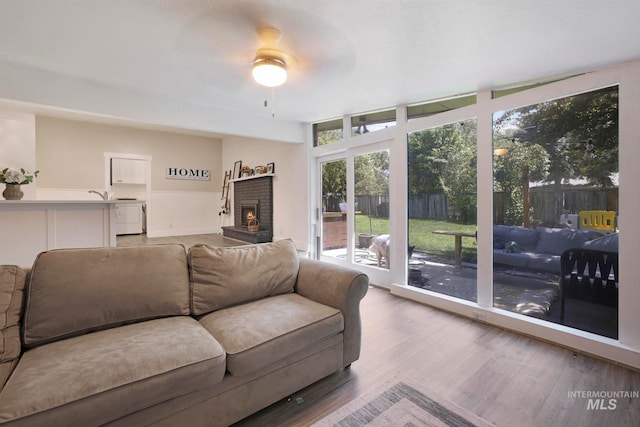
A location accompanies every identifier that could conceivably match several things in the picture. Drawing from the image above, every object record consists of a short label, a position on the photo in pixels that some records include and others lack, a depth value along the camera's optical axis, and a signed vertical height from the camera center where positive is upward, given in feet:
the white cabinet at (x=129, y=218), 24.39 -0.61
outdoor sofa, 7.62 -1.05
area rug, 4.91 -3.66
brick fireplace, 19.52 +0.19
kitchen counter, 9.65 -0.53
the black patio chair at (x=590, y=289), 7.34 -2.23
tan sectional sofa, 3.62 -2.08
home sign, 24.41 +3.26
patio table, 10.28 -1.27
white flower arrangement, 9.59 +1.18
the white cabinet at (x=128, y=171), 24.17 +3.47
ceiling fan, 7.02 +3.65
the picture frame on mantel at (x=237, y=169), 23.65 +3.50
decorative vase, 9.75 +0.69
